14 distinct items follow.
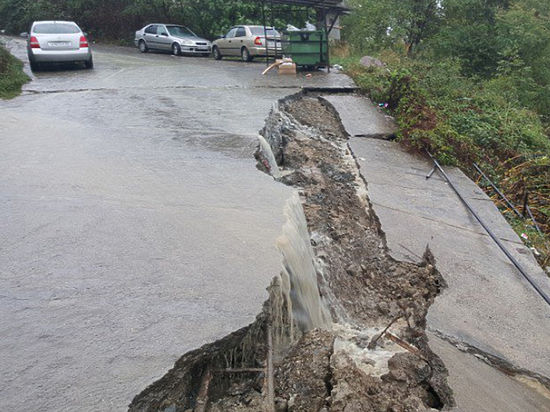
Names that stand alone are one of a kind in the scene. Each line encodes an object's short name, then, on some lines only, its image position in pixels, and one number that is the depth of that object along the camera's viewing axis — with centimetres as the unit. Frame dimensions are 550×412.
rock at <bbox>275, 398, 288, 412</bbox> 337
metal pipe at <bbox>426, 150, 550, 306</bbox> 493
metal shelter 1444
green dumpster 1457
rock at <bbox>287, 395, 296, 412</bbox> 339
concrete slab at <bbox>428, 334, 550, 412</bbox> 352
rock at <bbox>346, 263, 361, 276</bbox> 538
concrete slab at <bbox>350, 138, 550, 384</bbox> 434
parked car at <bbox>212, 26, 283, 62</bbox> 1836
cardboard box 1420
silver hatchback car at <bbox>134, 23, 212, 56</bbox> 2156
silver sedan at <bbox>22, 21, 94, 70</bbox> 1442
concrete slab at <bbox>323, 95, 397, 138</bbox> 946
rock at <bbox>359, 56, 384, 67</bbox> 1538
